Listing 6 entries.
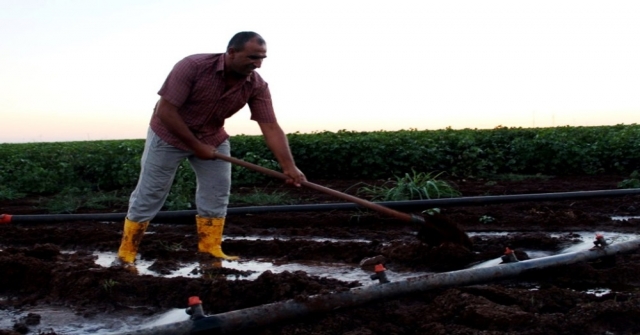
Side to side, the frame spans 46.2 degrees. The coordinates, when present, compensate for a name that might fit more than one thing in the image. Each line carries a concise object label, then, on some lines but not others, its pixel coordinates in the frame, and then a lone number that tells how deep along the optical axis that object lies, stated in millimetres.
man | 4910
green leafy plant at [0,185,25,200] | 11781
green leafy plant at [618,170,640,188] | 9810
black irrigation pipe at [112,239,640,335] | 3215
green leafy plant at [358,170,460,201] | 8359
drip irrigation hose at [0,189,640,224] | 7301
